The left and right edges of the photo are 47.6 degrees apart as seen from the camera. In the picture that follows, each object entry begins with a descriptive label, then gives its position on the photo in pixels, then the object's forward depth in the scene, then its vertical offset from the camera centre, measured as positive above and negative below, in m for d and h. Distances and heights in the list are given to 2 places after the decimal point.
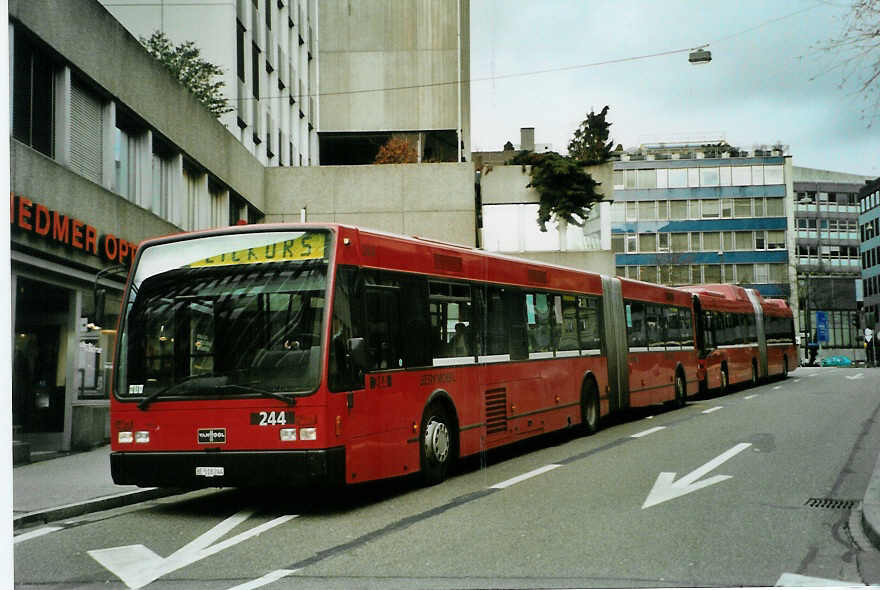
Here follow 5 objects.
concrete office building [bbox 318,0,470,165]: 15.46 +6.20
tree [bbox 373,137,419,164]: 27.73 +5.89
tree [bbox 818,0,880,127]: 9.23 +3.02
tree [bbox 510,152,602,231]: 13.48 +2.59
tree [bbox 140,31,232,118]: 20.89 +6.57
